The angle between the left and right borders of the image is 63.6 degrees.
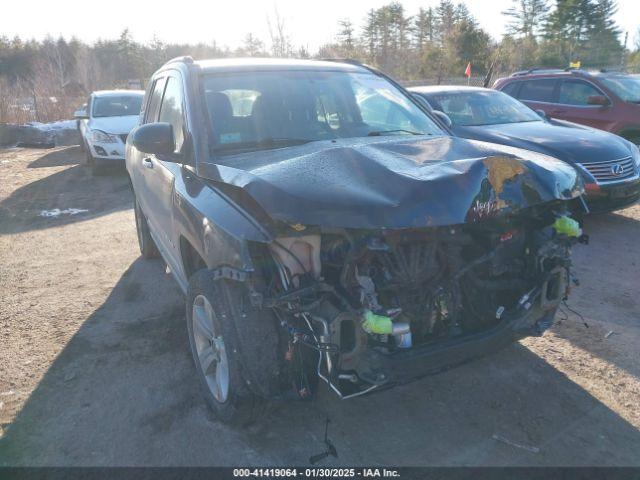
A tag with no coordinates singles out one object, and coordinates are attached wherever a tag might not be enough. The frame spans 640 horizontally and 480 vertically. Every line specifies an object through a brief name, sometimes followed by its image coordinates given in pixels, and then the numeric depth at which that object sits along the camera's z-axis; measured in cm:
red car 841
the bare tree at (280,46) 2331
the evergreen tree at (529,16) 4884
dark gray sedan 598
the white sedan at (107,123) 1103
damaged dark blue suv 229
